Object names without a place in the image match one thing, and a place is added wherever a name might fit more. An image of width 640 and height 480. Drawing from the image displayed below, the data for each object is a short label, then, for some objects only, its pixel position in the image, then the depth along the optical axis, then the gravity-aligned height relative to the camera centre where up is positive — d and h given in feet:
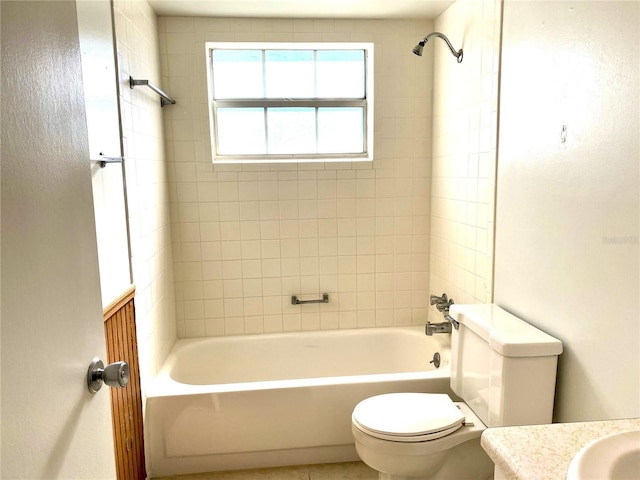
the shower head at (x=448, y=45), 7.55 +2.06
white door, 2.04 -0.39
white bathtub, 7.11 -3.72
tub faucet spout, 7.97 -2.62
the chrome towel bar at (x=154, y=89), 6.63 +1.38
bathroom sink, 2.43 -1.56
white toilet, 5.13 -2.97
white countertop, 2.64 -1.67
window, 9.39 +1.47
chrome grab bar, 9.55 -2.54
